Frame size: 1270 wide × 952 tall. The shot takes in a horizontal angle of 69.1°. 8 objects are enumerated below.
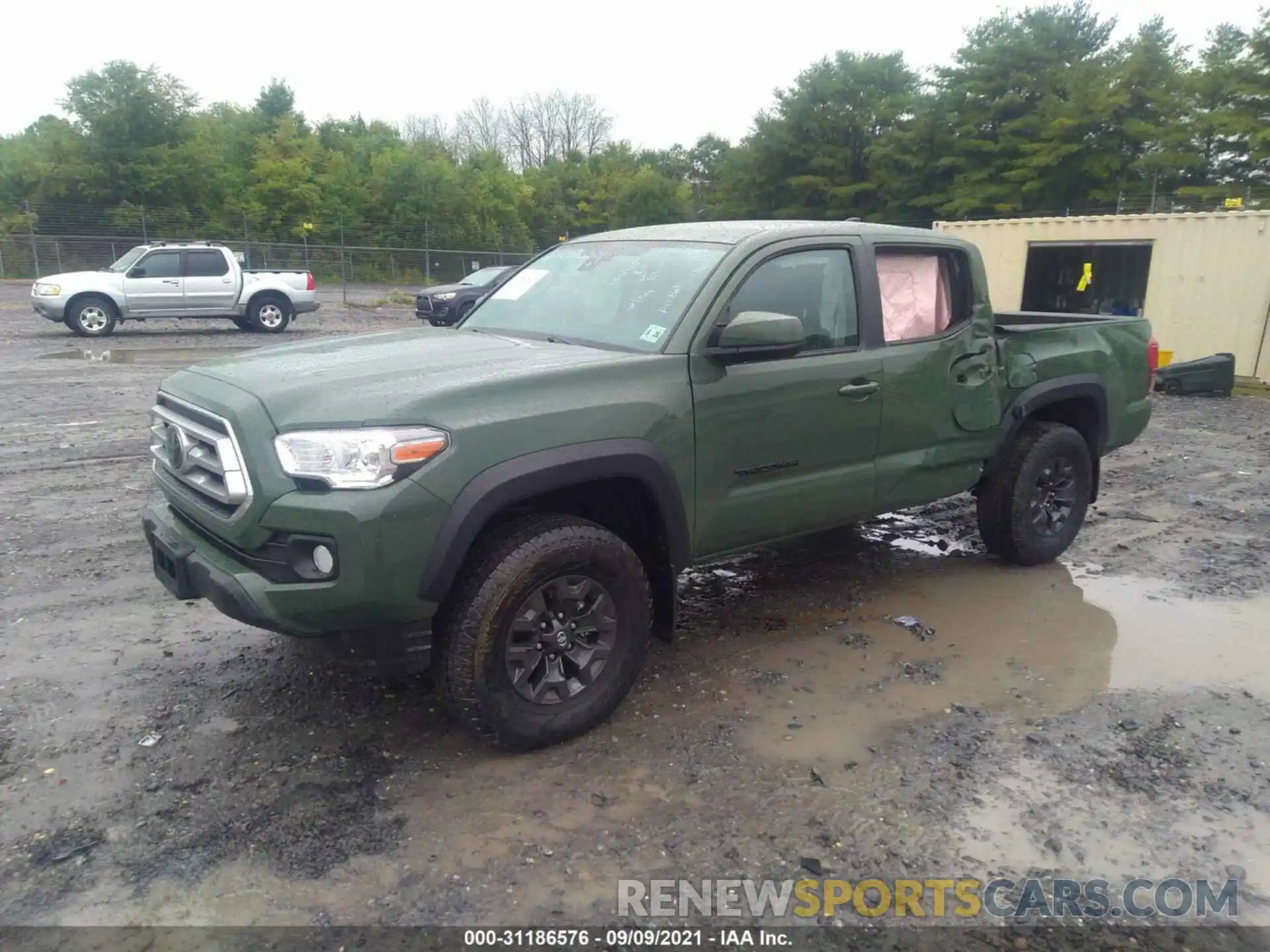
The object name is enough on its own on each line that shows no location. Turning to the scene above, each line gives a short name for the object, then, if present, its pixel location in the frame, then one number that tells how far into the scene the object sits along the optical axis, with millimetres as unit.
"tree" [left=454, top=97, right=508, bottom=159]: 74125
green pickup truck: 3018
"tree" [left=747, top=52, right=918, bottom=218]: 38938
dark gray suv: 21312
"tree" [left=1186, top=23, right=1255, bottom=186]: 26234
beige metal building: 13578
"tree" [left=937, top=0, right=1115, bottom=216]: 32000
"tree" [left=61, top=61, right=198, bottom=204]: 36781
